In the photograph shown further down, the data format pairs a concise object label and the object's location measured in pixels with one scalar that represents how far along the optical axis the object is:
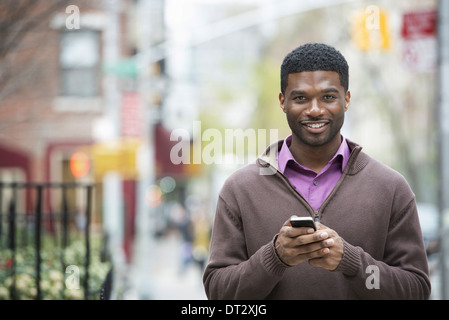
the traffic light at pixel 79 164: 16.03
